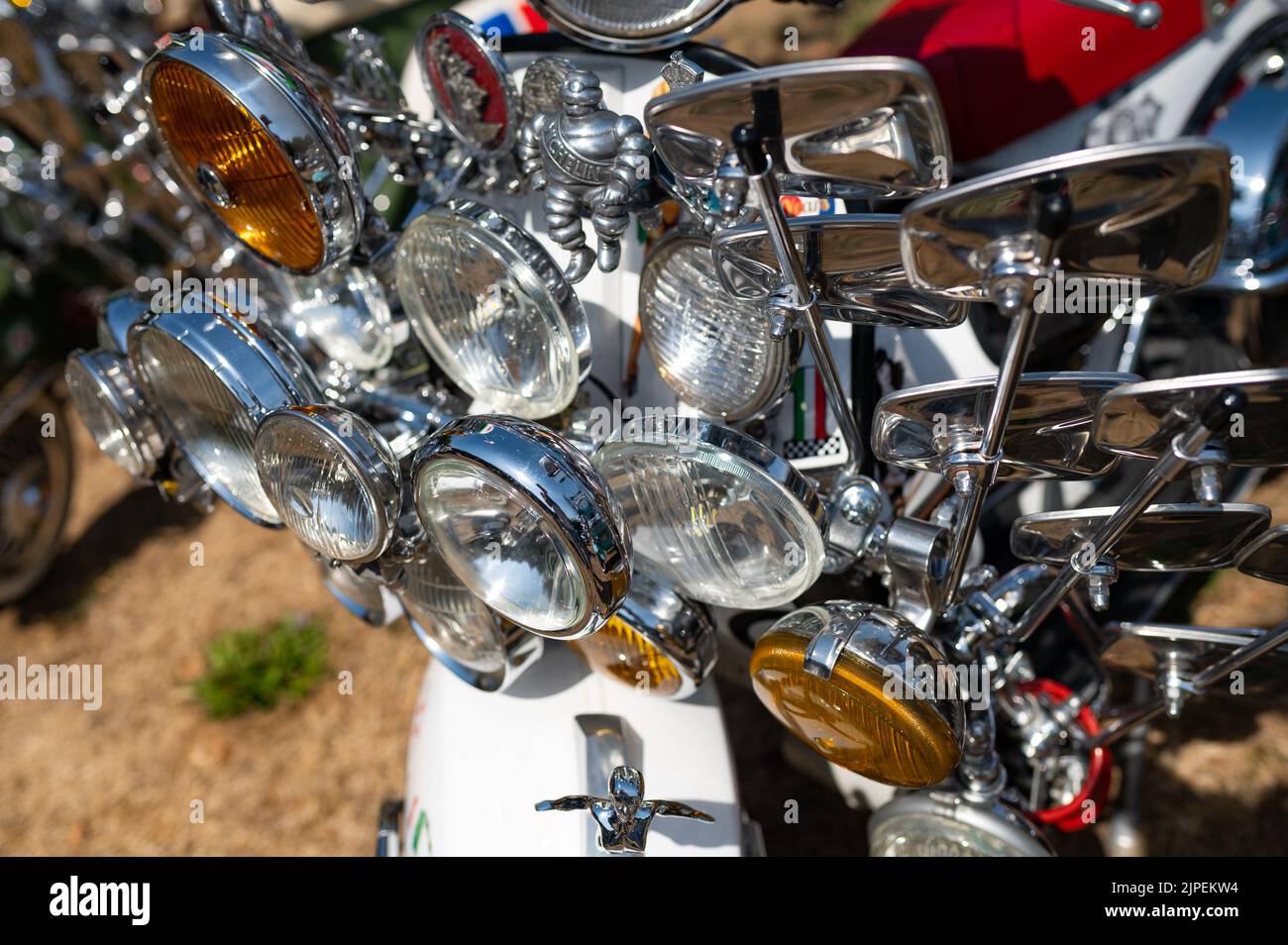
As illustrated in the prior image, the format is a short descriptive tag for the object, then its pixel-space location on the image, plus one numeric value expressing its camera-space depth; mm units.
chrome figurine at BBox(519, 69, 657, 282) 996
